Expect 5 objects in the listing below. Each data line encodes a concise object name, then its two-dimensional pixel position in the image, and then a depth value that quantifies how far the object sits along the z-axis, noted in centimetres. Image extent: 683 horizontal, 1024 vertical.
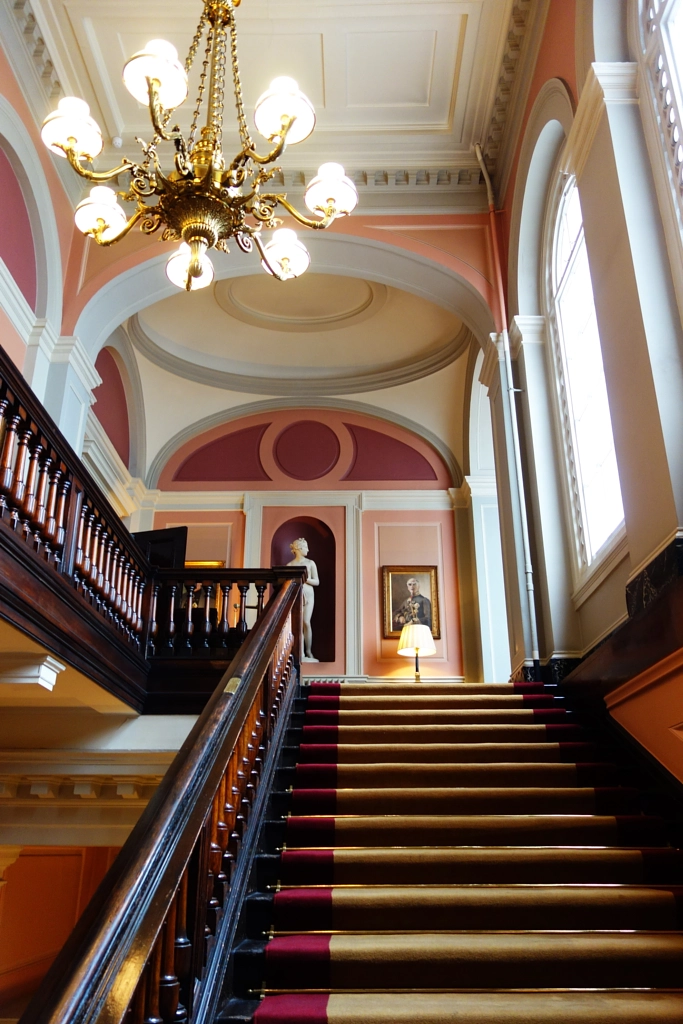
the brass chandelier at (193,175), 421
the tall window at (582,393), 584
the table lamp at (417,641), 1015
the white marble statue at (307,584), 1069
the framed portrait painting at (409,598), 1101
